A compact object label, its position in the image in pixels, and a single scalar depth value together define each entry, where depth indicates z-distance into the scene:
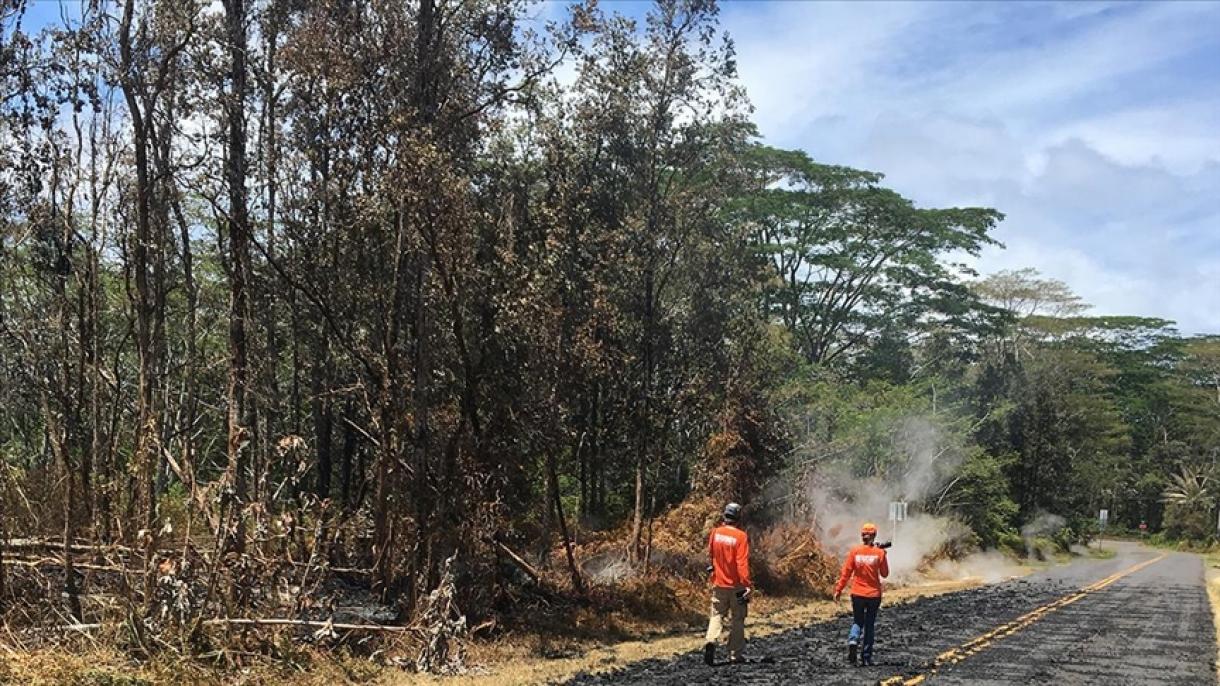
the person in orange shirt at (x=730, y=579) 12.02
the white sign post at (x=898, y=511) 28.03
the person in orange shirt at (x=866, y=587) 12.55
